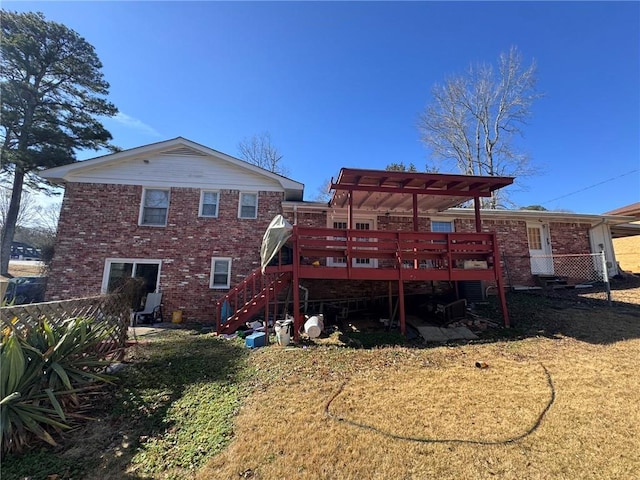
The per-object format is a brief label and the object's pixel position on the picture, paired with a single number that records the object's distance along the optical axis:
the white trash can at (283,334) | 6.37
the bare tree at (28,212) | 29.25
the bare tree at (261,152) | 26.42
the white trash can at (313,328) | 6.53
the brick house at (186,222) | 10.36
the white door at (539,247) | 12.26
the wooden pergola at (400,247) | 7.26
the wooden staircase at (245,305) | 7.59
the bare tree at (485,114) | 21.94
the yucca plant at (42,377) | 2.99
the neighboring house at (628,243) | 15.00
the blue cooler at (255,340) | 6.61
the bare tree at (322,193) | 29.92
